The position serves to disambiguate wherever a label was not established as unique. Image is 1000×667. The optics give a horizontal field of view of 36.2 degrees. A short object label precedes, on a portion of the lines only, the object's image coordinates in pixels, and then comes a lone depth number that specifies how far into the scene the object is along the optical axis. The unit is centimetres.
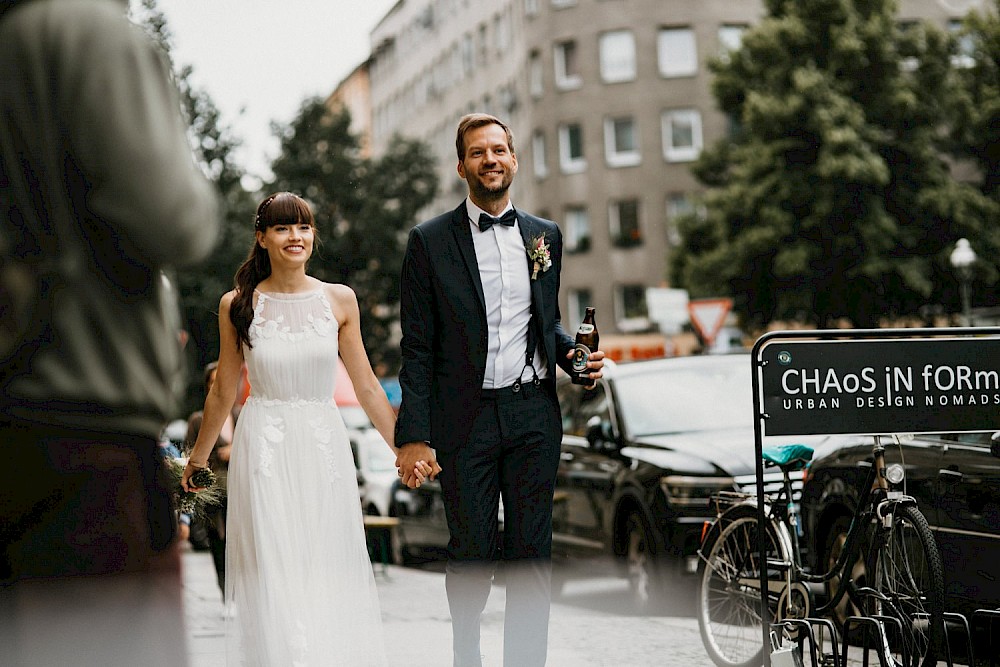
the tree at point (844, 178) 4028
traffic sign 2361
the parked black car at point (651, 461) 987
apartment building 5691
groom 542
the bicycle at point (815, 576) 590
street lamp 2847
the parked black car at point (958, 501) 688
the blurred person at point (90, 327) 200
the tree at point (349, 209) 4416
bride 564
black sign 596
